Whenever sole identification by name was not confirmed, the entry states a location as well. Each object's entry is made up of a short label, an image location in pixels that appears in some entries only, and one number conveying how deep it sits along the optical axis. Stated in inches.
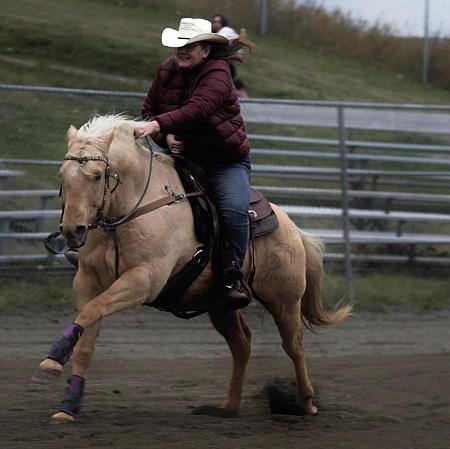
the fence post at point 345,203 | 988.6
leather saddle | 571.8
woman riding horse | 560.1
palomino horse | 506.3
